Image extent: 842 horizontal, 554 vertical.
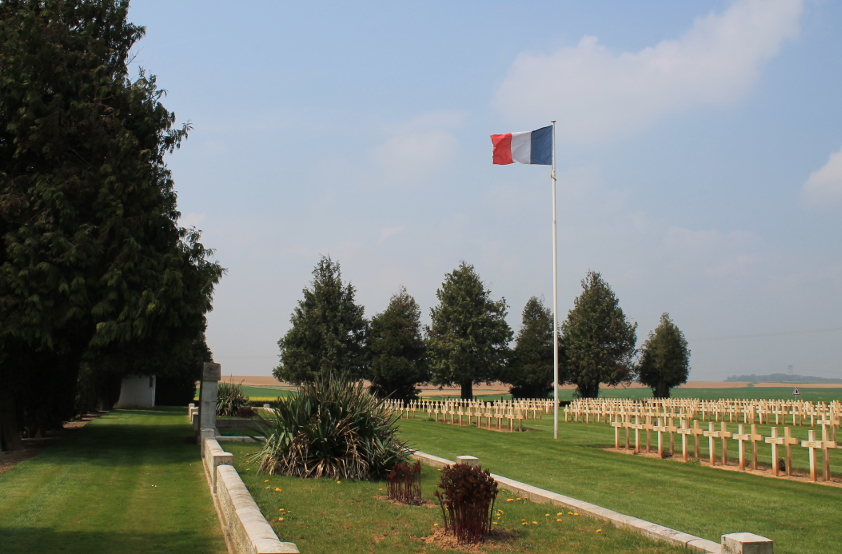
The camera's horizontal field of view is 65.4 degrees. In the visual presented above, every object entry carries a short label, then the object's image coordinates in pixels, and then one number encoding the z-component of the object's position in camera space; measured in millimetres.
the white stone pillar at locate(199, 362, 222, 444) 15266
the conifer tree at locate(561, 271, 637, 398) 52906
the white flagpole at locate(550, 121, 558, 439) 20625
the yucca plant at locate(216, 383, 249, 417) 25828
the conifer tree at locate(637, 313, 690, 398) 55562
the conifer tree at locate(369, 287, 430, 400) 53719
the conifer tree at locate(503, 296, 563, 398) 53594
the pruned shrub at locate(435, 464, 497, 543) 6344
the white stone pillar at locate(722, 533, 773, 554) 4883
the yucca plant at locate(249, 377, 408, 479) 10484
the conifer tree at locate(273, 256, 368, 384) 54219
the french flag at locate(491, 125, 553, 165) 21422
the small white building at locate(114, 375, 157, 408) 41000
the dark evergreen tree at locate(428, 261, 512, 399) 50625
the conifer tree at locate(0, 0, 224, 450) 14344
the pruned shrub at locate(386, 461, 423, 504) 8375
